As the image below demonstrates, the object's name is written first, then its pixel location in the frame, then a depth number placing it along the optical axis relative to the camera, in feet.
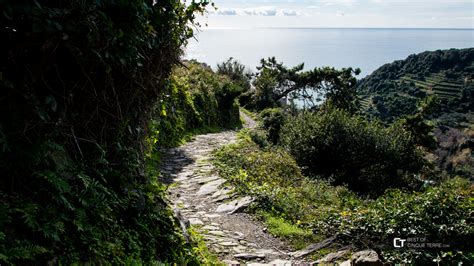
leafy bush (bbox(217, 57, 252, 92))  119.14
